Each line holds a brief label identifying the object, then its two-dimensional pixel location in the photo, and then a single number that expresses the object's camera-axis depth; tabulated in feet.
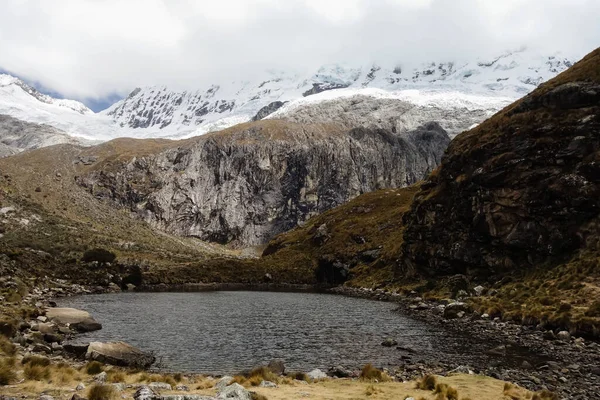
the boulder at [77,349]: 110.36
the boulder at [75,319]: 148.56
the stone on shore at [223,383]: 75.02
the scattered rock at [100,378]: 75.13
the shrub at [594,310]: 131.26
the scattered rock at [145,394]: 59.15
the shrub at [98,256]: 379.76
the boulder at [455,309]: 181.78
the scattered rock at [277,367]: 98.78
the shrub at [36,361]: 76.76
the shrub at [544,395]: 73.36
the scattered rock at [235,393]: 64.15
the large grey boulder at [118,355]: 104.63
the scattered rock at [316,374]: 93.91
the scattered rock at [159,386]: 73.63
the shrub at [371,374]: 91.04
